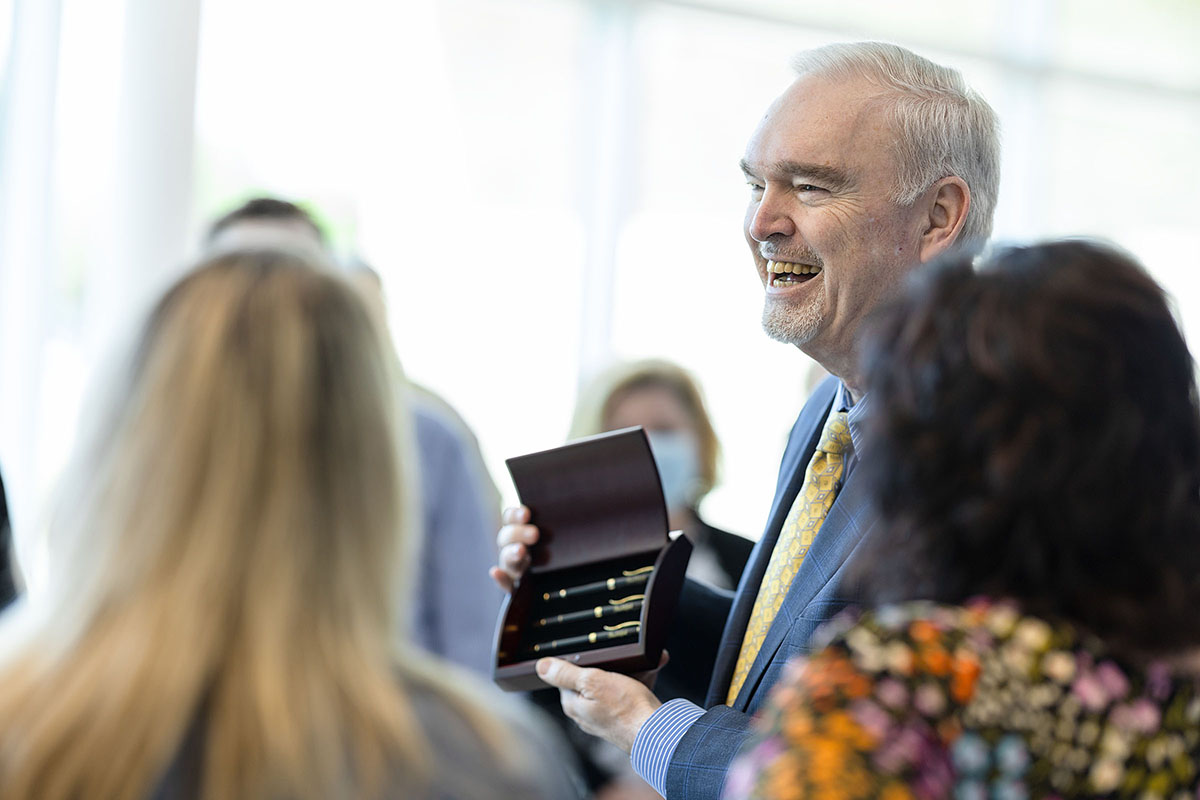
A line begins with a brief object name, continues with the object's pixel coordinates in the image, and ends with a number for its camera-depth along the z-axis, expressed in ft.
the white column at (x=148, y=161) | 14.64
